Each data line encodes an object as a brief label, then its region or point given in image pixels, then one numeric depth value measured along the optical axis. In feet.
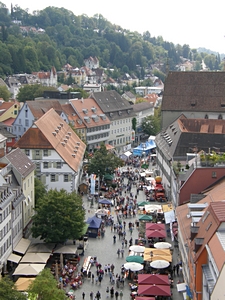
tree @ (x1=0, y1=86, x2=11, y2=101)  395.75
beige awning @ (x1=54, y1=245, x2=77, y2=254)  148.56
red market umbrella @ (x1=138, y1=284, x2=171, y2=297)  124.67
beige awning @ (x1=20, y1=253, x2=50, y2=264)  138.76
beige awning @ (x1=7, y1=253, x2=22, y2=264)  140.46
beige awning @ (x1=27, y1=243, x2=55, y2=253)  146.92
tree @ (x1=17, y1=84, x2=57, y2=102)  390.67
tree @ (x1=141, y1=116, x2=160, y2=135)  375.86
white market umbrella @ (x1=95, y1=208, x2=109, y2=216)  187.93
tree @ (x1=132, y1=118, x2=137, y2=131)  363.97
